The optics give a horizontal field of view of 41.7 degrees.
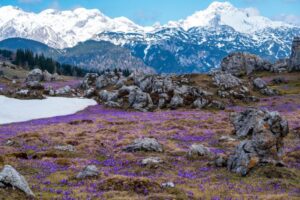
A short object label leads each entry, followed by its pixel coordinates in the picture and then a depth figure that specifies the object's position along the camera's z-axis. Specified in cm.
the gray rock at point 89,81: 11200
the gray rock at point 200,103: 6889
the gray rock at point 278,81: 10706
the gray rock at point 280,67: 12925
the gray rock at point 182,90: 7319
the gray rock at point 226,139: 3672
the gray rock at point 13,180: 1625
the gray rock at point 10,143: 3418
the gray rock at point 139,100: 6988
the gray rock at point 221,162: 2570
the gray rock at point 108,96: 7706
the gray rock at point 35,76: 13373
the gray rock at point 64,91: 9229
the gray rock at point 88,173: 2202
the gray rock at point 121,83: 9824
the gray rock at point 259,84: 8792
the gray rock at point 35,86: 9559
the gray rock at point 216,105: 6850
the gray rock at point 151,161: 2594
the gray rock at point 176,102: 7012
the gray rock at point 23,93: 8226
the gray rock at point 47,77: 14182
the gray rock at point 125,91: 7649
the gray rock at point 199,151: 2955
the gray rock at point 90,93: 9163
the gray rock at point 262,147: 2370
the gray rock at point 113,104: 7256
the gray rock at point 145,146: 3180
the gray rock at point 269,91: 8459
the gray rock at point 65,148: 3212
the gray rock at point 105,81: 10600
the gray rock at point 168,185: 1923
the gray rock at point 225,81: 8231
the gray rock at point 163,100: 7056
